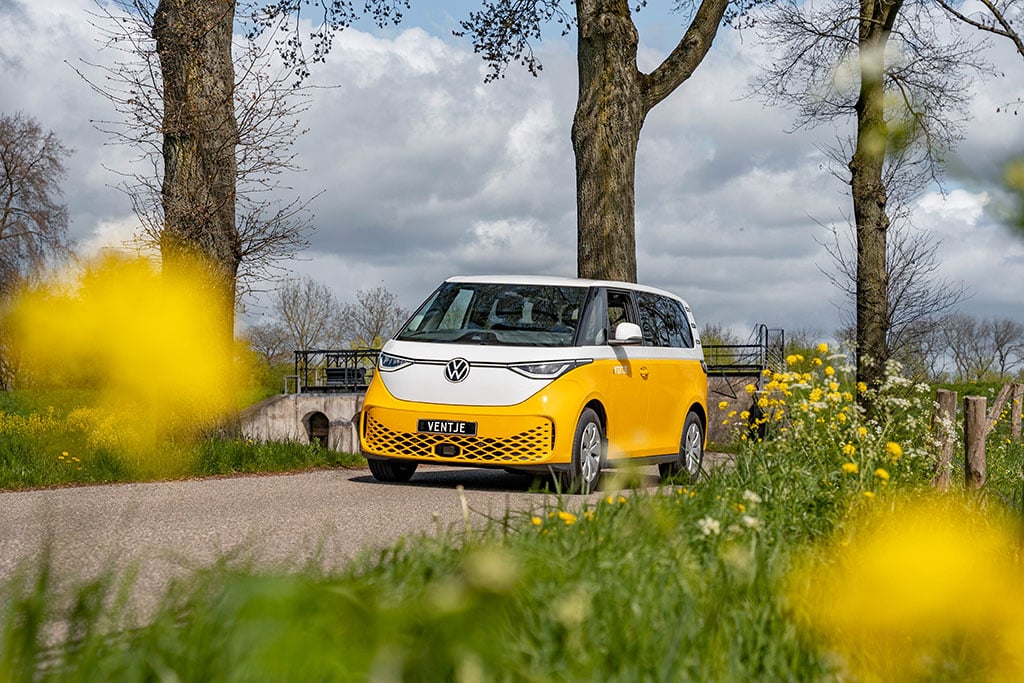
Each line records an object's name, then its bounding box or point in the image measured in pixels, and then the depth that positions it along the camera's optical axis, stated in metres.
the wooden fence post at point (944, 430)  10.17
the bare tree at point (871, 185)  19.80
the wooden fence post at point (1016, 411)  20.72
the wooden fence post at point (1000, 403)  16.15
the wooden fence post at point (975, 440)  9.66
